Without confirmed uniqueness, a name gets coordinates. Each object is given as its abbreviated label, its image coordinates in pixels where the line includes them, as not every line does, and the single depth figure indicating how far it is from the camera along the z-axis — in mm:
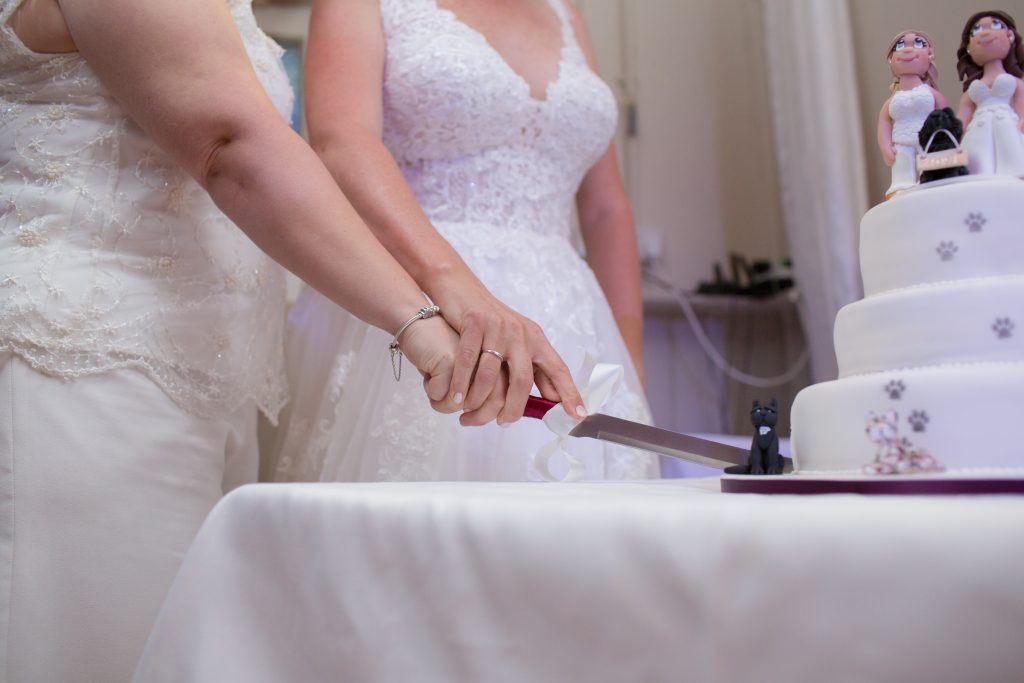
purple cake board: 433
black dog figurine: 703
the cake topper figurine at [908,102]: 745
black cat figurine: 714
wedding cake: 566
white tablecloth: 363
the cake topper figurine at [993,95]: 702
